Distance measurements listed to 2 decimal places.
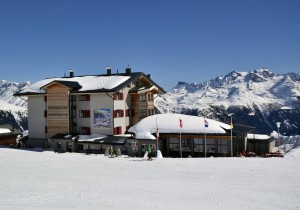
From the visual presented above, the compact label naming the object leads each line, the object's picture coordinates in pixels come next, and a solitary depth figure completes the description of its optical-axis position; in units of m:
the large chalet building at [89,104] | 45.19
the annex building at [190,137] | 36.22
